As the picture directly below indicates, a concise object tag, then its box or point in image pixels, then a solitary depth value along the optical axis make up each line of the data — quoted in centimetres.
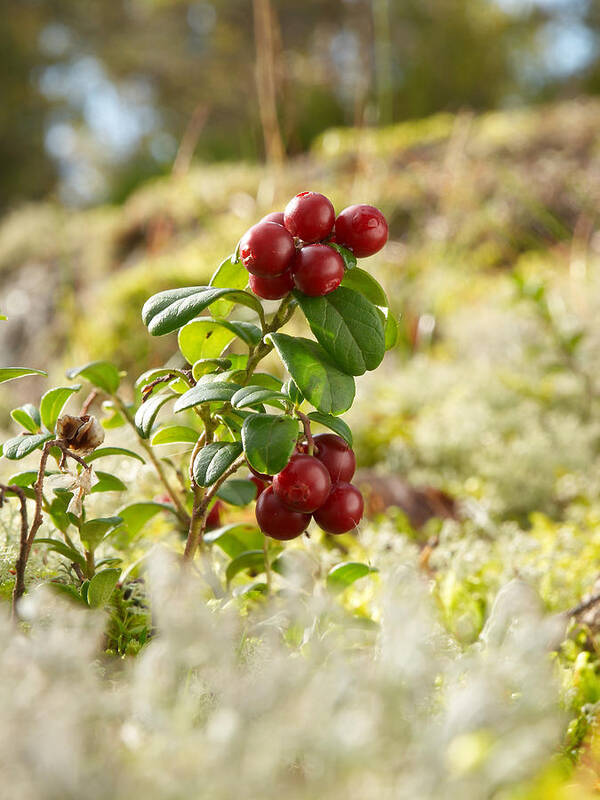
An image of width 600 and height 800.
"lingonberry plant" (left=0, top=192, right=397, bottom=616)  21
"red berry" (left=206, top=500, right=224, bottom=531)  27
